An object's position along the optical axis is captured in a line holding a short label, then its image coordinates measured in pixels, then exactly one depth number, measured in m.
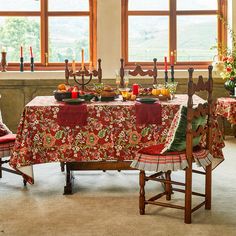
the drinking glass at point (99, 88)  5.09
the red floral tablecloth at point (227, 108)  6.82
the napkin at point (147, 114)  4.51
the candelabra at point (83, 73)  5.73
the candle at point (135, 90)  5.06
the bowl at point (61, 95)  4.89
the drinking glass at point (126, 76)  5.32
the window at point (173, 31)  7.92
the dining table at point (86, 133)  4.52
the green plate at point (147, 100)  4.58
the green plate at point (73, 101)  4.59
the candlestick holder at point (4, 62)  7.61
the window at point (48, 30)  7.87
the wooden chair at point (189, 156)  3.71
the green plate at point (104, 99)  4.84
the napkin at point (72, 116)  4.49
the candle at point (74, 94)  4.91
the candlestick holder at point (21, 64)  7.62
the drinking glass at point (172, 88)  5.11
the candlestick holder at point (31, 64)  7.55
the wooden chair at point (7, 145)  4.77
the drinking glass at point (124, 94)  4.87
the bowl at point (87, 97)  4.87
